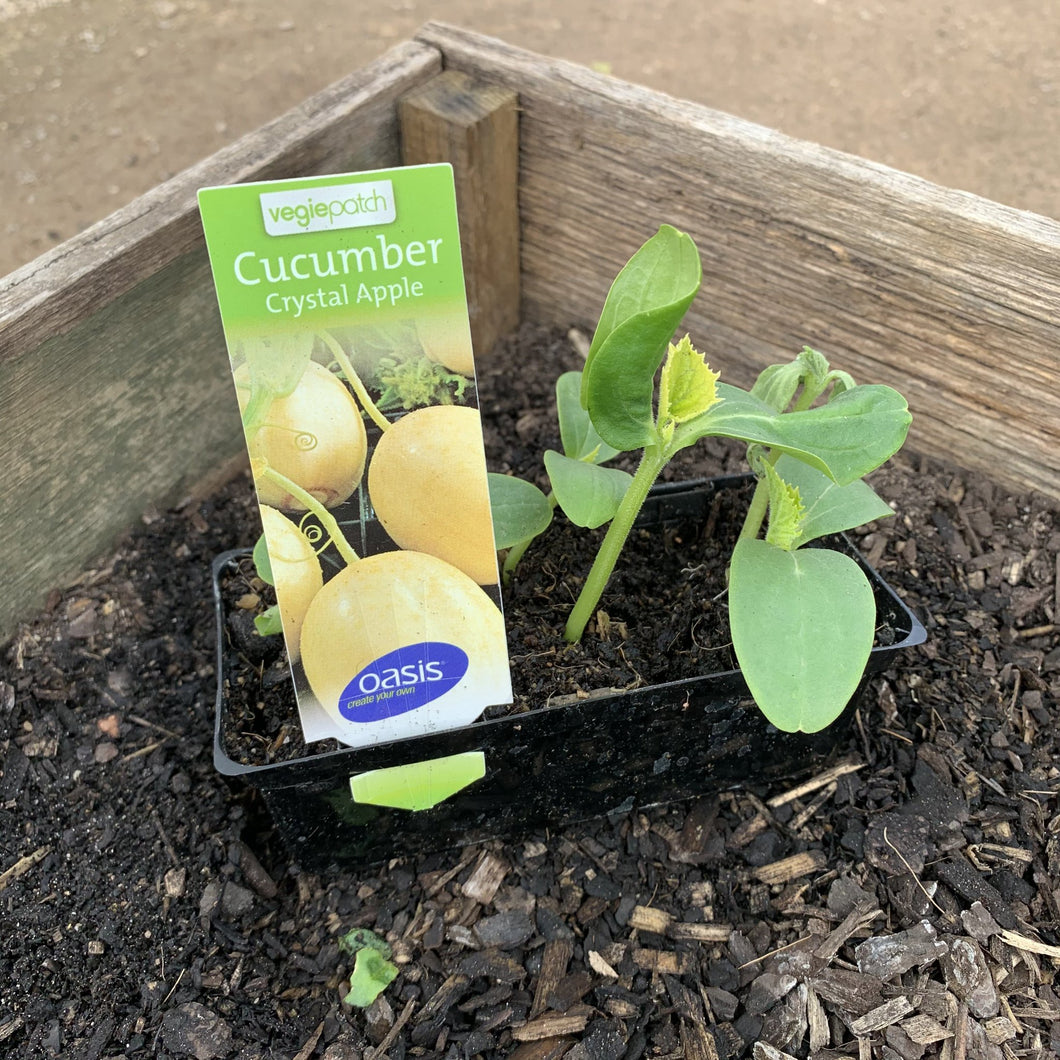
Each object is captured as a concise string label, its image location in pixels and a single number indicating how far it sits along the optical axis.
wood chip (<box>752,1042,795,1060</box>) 0.24
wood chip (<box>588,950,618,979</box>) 0.26
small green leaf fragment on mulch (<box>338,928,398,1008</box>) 0.26
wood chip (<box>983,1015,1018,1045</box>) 0.24
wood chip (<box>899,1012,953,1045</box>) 0.24
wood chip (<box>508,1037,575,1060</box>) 0.25
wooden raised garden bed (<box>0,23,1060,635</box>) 0.29
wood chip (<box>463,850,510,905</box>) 0.28
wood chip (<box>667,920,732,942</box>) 0.27
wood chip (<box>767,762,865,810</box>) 0.29
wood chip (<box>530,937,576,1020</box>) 0.26
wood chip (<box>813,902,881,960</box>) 0.26
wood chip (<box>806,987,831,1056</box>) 0.24
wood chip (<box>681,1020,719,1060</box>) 0.24
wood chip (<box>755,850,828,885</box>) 0.27
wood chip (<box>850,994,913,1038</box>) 0.24
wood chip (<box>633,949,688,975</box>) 0.26
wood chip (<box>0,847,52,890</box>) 0.27
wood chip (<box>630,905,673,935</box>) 0.27
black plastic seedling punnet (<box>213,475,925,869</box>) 0.25
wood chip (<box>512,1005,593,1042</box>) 0.25
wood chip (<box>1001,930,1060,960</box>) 0.25
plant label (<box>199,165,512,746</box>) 0.20
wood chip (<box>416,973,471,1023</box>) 0.25
